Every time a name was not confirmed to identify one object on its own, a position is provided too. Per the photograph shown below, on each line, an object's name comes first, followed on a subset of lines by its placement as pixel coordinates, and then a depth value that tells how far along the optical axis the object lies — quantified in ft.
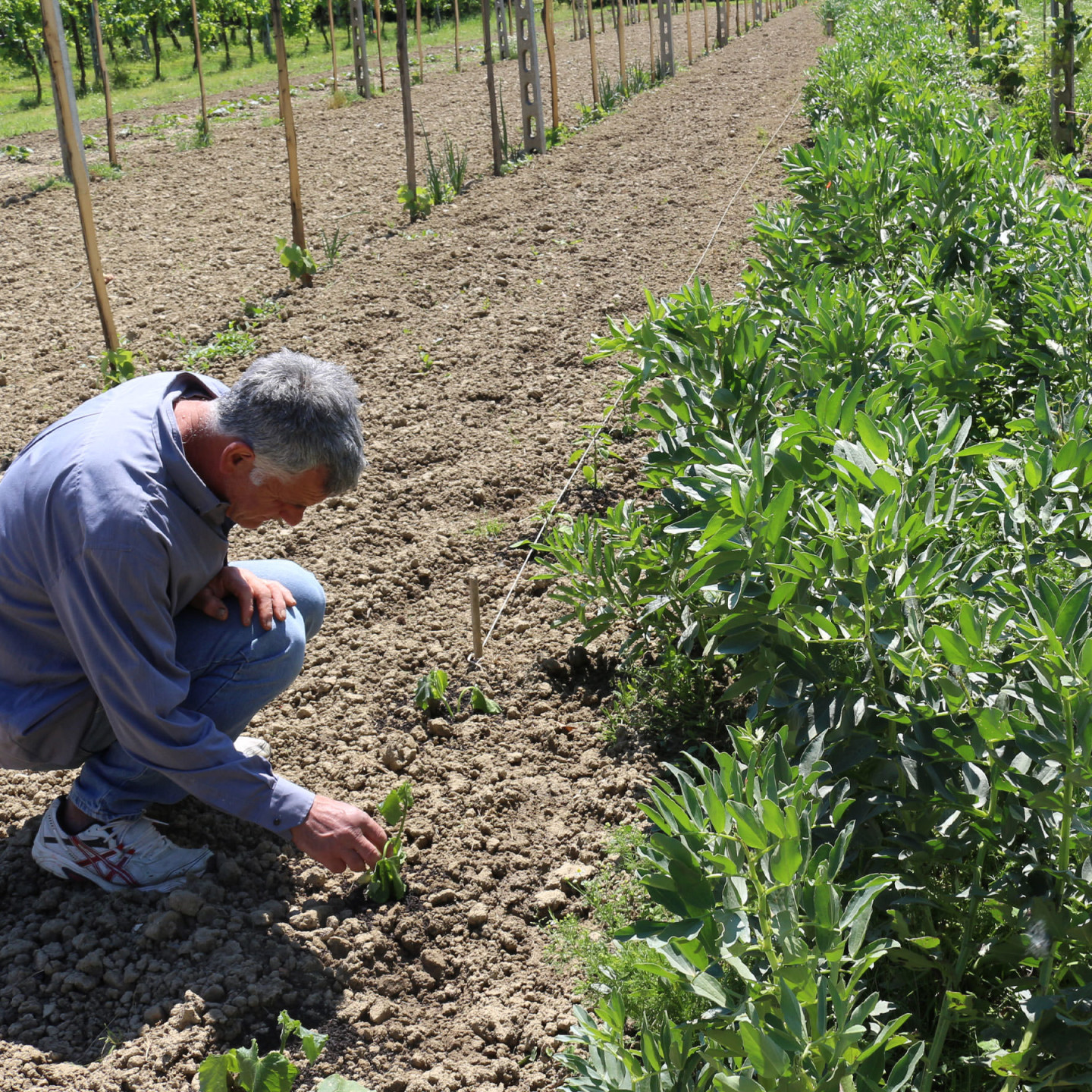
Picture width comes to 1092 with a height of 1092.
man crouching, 7.27
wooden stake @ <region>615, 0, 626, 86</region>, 46.31
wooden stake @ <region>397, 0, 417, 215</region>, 26.07
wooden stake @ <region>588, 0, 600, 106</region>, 42.24
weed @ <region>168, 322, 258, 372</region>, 18.20
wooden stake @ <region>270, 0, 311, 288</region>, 21.54
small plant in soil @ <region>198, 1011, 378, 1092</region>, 6.15
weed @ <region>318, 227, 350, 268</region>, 22.72
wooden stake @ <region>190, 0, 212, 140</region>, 38.30
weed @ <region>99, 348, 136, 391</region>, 17.34
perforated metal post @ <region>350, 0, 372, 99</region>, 47.25
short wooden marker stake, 10.61
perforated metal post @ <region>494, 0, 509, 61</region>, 55.90
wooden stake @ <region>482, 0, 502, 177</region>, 29.71
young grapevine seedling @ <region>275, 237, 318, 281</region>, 21.24
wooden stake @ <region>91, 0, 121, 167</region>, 30.70
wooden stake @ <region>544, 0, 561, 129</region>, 36.35
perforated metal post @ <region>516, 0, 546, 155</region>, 32.58
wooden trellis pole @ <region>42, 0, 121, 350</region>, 17.28
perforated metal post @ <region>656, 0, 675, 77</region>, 54.49
